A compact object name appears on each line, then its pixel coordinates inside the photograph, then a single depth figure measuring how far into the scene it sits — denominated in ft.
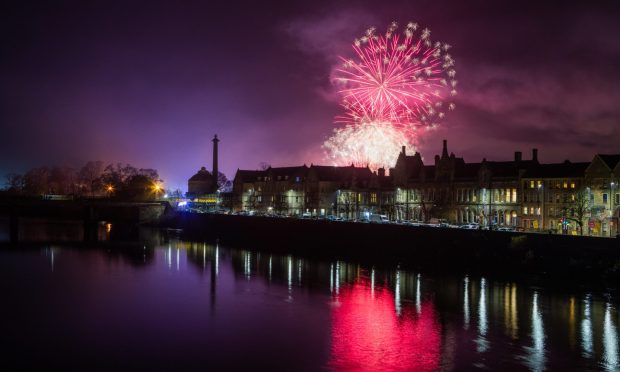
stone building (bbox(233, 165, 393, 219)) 444.55
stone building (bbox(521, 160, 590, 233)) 299.58
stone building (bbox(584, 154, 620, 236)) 279.08
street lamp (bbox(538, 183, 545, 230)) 315.17
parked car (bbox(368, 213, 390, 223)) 389.68
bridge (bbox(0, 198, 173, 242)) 437.17
